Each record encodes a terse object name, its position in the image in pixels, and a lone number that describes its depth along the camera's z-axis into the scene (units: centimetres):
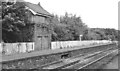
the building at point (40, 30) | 3238
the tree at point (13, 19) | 2400
